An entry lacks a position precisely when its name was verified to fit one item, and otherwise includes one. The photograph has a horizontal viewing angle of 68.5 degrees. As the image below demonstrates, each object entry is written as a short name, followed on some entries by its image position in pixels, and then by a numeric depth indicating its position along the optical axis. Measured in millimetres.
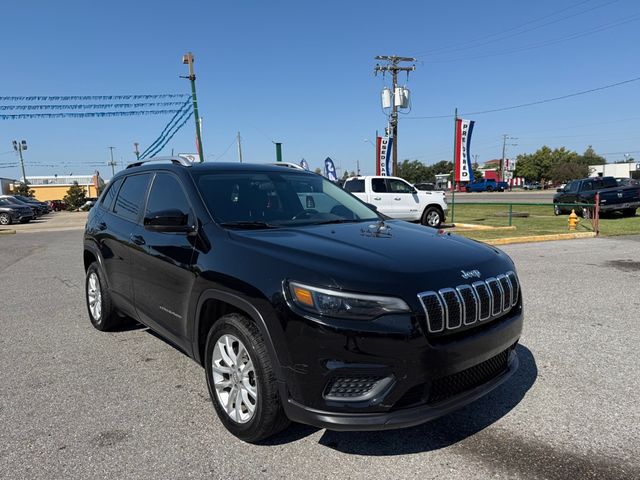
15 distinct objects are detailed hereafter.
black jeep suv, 2408
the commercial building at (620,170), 81938
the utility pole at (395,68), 31312
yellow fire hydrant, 14326
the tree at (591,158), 104231
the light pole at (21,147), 72188
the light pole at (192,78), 22297
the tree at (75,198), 53988
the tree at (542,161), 91625
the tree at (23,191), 63212
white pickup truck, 15992
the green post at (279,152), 25481
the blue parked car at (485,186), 67375
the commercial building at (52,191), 85250
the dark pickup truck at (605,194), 18000
